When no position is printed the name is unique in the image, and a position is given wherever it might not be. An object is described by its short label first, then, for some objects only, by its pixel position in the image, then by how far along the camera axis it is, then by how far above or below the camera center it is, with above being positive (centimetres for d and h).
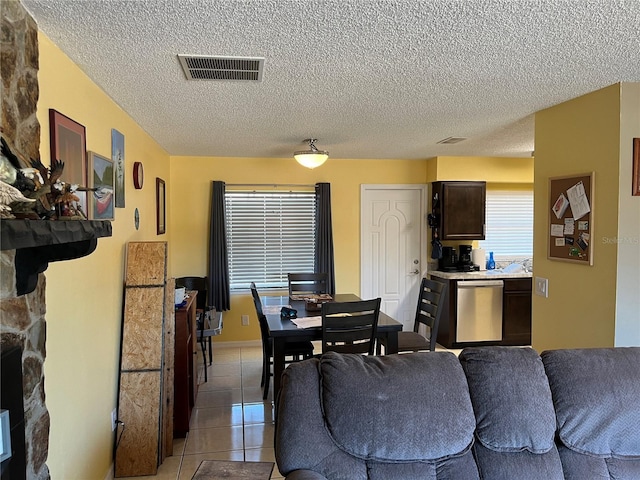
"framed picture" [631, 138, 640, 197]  246 +36
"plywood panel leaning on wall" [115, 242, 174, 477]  266 -91
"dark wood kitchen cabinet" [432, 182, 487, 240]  523 +25
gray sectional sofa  152 -70
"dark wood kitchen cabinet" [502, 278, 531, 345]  503 -95
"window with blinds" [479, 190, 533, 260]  575 +10
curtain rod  523 +57
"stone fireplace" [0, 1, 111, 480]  134 -13
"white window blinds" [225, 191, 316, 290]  530 -7
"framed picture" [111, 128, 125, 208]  273 +46
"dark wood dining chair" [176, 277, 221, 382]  403 -87
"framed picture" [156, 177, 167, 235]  420 +25
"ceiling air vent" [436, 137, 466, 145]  410 +89
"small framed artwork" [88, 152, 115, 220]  226 +25
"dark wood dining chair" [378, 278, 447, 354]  352 -76
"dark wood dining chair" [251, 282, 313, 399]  359 -102
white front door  555 -19
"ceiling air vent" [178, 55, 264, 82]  206 +83
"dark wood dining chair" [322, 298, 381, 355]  290 -67
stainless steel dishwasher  496 -95
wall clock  325 +43
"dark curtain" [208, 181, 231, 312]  510 -26
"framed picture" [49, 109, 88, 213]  181 +38
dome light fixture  383 +66
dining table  299 -73
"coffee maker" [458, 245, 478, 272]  530 -38
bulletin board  268 +8
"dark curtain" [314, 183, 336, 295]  530 -2
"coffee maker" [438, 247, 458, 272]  542 -35
